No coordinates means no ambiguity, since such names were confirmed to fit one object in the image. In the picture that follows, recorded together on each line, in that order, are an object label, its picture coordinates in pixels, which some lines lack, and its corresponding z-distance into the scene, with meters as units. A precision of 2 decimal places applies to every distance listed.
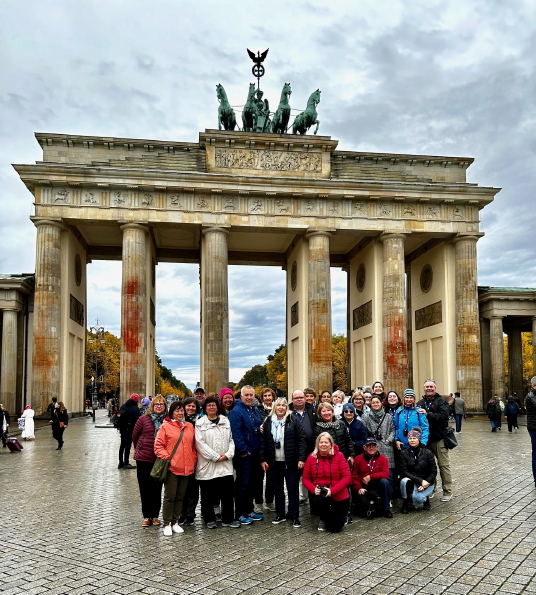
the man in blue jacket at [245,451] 9.44
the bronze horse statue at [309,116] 40.19
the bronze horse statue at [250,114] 39.81
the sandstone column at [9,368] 37.03
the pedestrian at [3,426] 20.40
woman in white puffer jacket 9.09
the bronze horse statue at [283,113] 40.09
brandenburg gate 35.34
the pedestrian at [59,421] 19.45
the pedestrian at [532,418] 11.65
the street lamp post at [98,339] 72.32
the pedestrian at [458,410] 26.79
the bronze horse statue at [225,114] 39.47
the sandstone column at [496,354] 40.38
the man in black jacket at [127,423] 15.29
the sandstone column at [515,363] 47.19
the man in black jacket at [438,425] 10.90
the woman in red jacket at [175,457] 8.90
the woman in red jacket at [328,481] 8.76
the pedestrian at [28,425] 23.84
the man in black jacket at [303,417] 9.74
